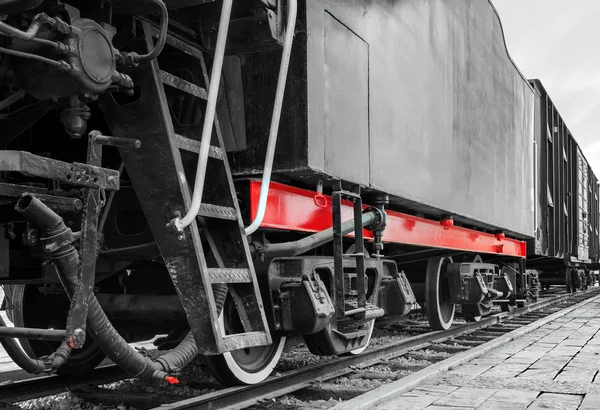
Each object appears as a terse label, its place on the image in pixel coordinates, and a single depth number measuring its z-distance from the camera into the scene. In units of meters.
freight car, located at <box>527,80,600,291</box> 11.57
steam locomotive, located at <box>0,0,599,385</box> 2.48
